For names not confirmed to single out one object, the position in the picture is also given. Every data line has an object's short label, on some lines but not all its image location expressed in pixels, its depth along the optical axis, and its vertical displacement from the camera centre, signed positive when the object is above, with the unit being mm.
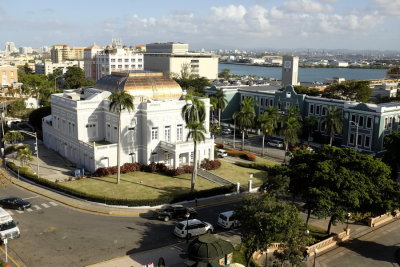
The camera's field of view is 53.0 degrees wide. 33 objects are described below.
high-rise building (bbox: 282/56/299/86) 133625 -2272
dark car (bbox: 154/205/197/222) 41094 -15408
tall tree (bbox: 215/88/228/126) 86875 -8000
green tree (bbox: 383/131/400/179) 55594 -12060
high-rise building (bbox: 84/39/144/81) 173625 -694
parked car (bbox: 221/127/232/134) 88638 -14979
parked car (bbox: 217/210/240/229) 39312 -15447
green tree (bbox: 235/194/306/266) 28453 -11400
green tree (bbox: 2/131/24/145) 66312 -12811
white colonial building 57375 -9799
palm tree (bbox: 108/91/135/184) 49781 -5082
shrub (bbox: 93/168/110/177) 54406 -15135
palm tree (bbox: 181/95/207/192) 48594 -7134
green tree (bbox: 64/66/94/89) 135750 -6880
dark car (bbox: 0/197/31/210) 42938 -15450
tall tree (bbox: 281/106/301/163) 65750 -10865
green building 68062 -9388
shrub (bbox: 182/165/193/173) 56791 -15034
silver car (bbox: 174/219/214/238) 36875 -15268
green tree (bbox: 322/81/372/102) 94812 -6333
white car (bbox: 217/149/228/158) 68062 -15408
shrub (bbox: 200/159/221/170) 58772 -14954
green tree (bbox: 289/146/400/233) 34250 -10629
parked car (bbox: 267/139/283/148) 77275 -15471
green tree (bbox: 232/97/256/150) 72750 -9605
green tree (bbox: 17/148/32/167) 55938 -13302
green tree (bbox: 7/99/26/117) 96625 -12056
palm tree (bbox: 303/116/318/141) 76750 -11499
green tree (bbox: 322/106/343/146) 68812 -9679
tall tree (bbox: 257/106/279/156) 68812 -10189
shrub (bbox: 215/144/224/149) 73919 -15338
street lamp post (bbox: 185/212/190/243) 36438 -15267
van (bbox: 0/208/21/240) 35031 -14904
